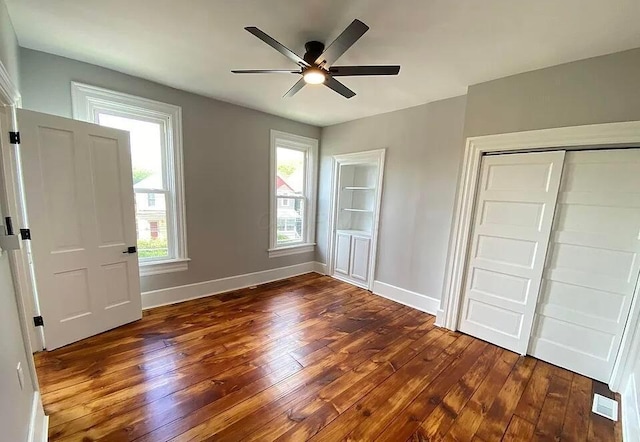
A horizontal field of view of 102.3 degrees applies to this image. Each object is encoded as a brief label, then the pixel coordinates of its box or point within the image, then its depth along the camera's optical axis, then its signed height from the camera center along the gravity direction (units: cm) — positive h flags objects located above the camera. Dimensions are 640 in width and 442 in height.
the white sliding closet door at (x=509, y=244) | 233 -43
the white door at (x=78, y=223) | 213 -41
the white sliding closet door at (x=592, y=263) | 202 -49
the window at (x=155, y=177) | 286 +6
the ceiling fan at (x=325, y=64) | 160 +92
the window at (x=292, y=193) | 416 -8
